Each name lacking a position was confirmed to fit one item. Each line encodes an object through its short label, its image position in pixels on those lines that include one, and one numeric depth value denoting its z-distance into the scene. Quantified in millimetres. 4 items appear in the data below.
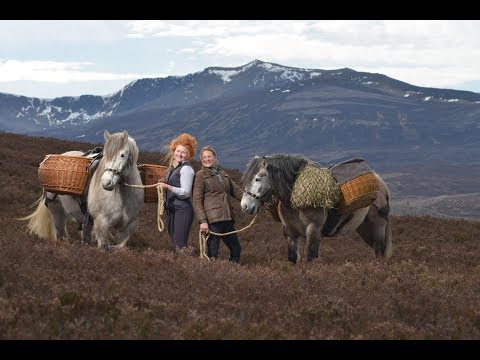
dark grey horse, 11266
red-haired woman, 11492
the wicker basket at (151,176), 12328
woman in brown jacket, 11305
